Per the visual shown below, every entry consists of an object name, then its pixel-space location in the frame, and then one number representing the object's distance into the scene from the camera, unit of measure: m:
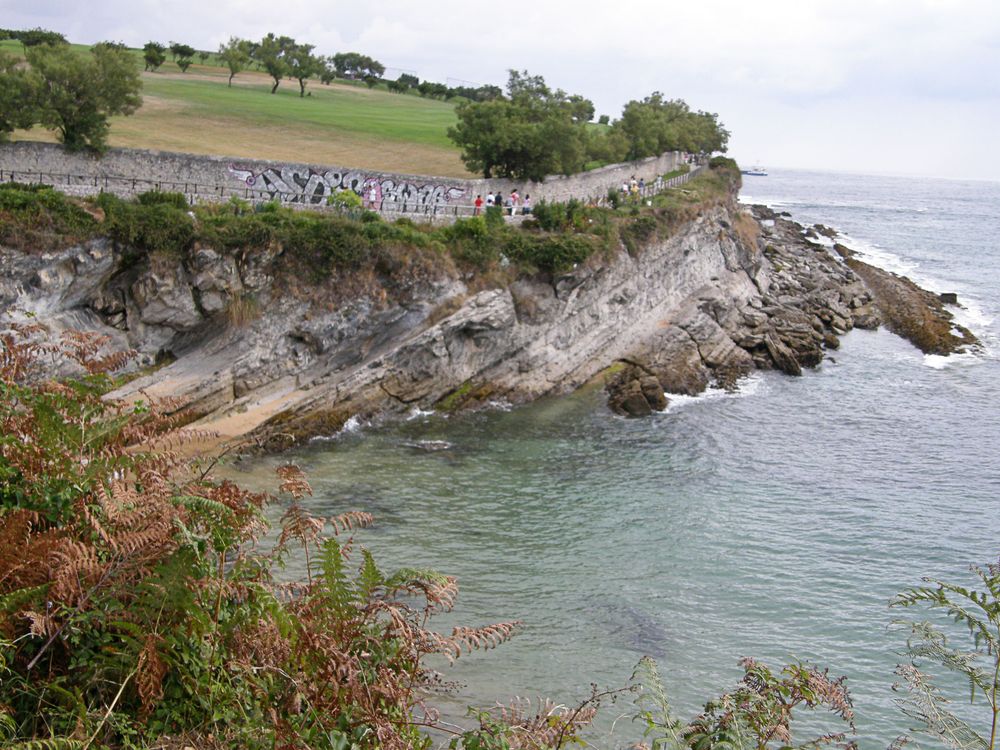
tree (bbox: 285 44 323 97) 83.12
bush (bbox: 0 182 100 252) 29.52
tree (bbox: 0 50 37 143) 33.88
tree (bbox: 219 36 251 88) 80.31
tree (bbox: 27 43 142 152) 35.00
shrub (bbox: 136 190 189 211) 32.94
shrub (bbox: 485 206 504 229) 41.47
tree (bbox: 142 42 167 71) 78.31
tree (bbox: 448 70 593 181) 46.38
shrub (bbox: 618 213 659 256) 46.88
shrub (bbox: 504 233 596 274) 40.91
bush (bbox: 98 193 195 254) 31.22
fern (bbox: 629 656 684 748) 8.30
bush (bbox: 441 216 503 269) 38.94
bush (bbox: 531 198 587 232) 43.66
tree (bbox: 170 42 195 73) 89.25
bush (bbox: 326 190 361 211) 37.81
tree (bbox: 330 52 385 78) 118.88
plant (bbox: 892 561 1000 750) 8.48
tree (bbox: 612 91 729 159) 70.69
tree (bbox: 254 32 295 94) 80.88
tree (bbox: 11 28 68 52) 67.72
